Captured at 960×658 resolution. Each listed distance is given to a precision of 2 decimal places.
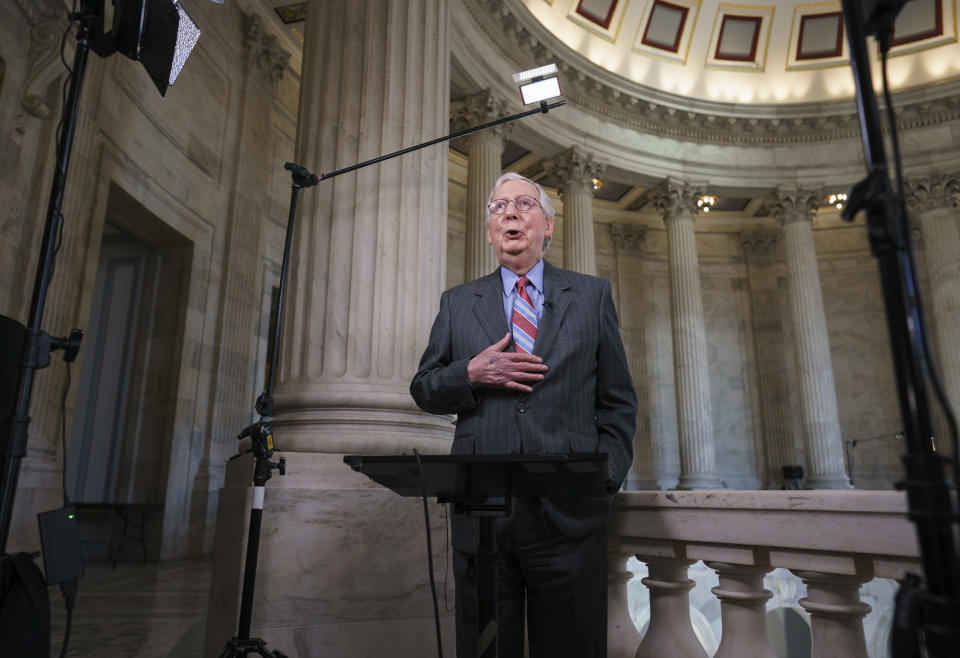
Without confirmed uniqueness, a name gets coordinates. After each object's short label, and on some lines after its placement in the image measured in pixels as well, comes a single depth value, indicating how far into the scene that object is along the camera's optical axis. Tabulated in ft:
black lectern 5.47
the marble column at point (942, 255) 51.37
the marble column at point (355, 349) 10.75
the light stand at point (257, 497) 9.22
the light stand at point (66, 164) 6.18
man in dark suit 6.81
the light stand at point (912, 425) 3.55
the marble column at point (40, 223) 22.07
